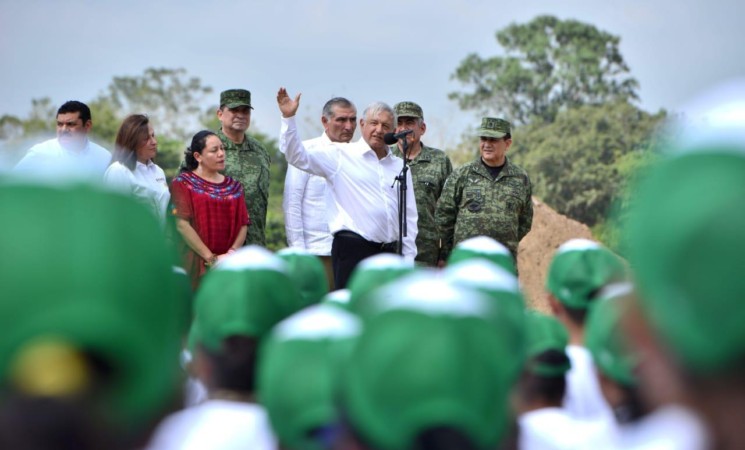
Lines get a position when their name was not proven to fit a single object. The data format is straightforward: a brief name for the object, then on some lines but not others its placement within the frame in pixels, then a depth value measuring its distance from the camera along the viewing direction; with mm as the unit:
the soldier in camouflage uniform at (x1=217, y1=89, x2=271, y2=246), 17000
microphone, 15055
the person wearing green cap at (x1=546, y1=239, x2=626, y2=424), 6971
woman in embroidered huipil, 15219
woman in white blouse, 13984
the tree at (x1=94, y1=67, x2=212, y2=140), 91312
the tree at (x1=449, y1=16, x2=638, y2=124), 84062
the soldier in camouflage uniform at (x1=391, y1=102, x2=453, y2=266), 18250
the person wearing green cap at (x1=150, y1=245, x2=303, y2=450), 4910
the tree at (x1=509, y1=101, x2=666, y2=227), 60500
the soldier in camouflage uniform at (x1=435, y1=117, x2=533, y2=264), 17328
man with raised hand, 15234
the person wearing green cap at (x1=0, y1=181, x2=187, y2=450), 3027
